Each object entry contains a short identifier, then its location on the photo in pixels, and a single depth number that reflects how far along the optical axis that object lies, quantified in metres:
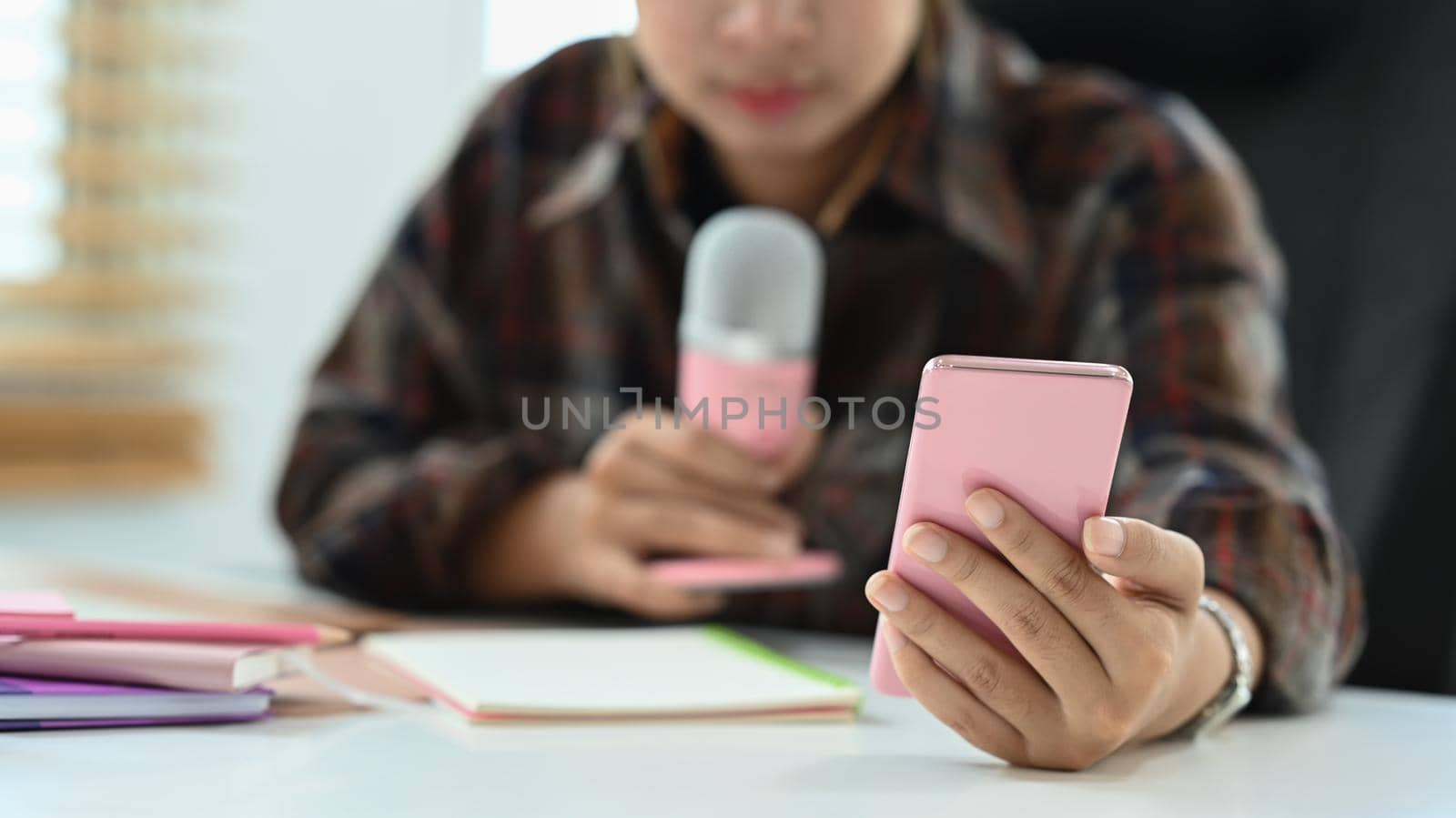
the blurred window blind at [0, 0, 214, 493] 2.86
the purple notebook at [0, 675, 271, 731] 1.18
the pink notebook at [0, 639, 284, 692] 1.19
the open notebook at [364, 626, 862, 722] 1.24
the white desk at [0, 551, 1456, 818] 1.10
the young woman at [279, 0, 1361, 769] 1.45
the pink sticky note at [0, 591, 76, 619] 1.20
